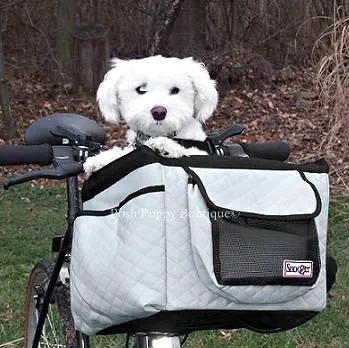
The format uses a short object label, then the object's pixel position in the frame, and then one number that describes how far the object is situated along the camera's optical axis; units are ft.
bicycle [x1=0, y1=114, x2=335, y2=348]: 7.31
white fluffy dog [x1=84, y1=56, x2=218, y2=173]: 7.42
